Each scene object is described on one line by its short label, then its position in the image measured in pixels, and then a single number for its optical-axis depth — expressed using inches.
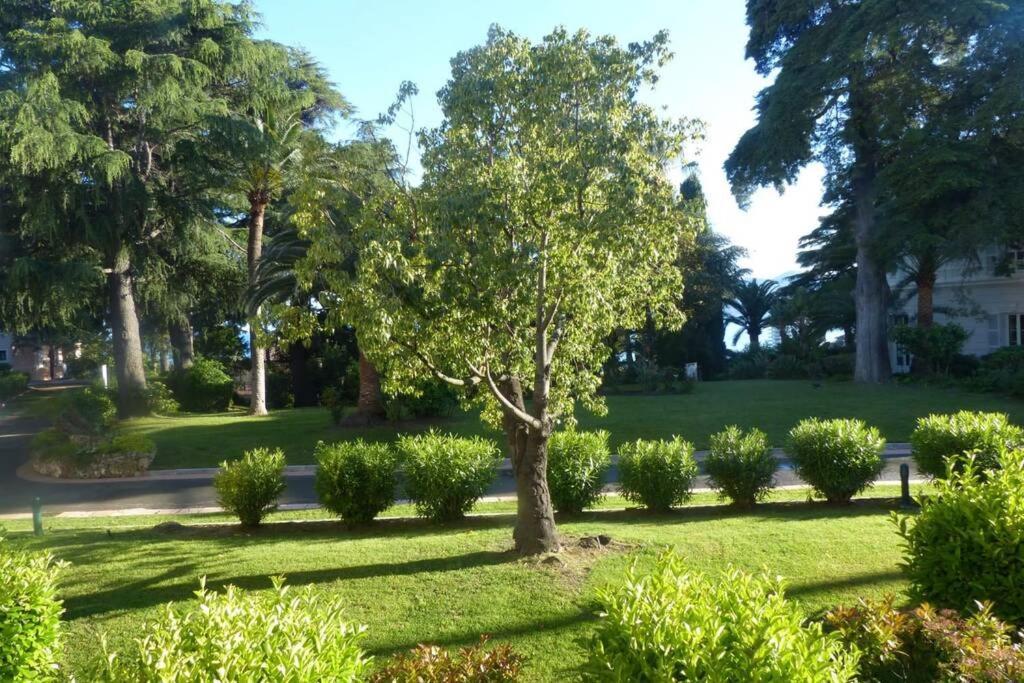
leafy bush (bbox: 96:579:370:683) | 126.5
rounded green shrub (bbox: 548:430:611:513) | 394.6
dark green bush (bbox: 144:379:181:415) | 1113.4
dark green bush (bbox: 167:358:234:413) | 1238.9
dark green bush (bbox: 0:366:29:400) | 1590.8
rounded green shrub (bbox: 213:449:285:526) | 399.9
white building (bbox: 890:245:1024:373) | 1305.4
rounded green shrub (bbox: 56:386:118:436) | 858.1
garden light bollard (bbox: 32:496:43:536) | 409.1
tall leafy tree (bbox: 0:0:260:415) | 938.1
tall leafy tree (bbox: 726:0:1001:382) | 1015.6
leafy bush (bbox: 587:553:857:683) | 127.8
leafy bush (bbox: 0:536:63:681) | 182.4
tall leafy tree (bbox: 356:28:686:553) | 278.5
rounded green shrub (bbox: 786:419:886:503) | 402.0
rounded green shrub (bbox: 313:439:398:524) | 392.8
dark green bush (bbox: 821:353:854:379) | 1299.2
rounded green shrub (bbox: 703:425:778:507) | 405.7
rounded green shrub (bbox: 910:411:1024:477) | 396.2
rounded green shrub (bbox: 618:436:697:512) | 400.5
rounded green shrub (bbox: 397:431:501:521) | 388.2
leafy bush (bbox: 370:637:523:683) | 160.5
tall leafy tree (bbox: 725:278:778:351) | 1732.3
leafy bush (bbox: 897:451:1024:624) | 203.6
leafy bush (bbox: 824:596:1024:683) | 155.9
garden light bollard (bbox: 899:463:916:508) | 388.8
